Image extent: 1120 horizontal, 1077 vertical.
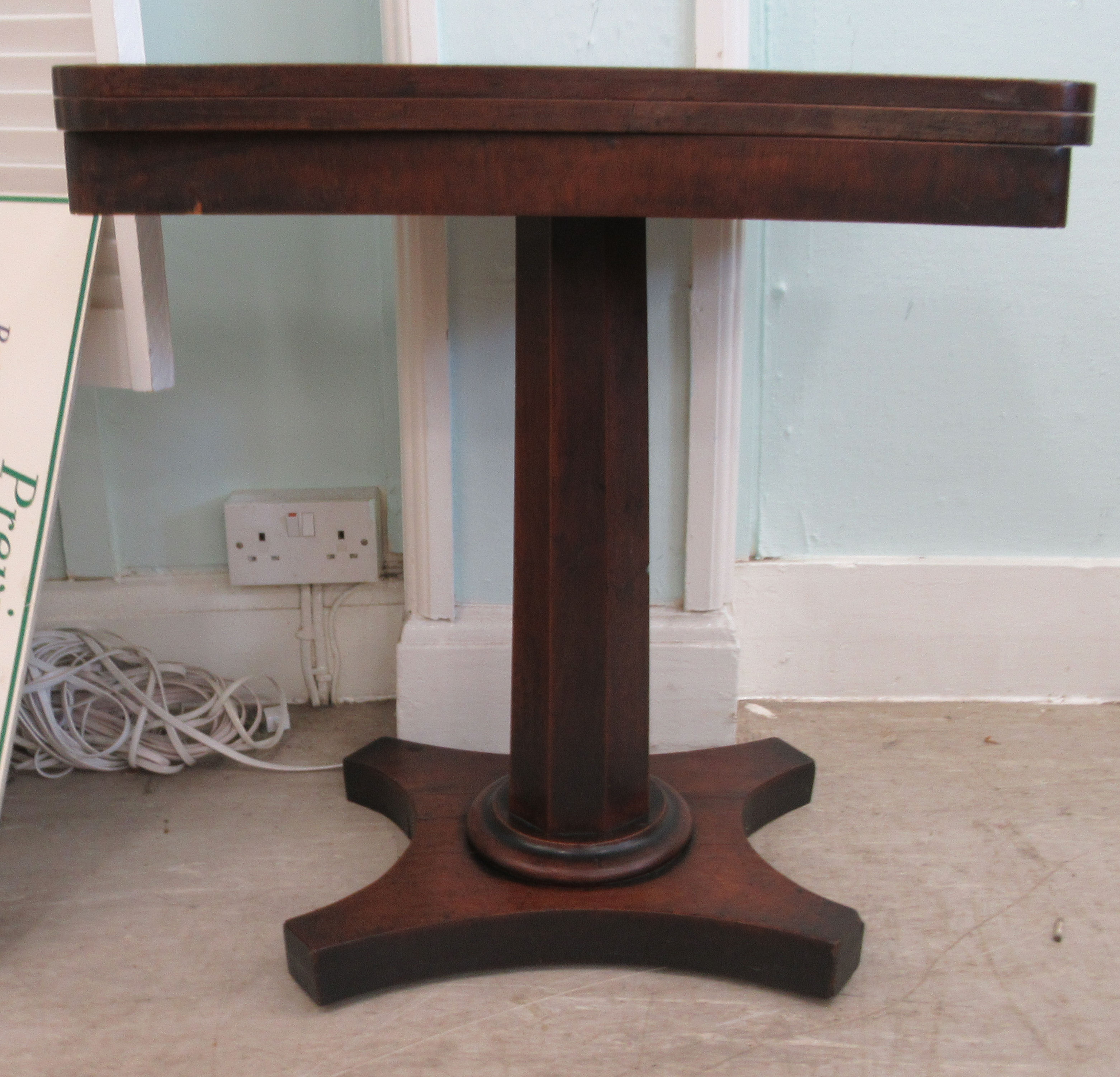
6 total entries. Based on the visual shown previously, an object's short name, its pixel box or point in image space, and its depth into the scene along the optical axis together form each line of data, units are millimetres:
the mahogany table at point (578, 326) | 631
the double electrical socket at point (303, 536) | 1259
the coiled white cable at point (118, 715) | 1153
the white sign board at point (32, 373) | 908
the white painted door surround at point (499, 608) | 1109
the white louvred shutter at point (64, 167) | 962
